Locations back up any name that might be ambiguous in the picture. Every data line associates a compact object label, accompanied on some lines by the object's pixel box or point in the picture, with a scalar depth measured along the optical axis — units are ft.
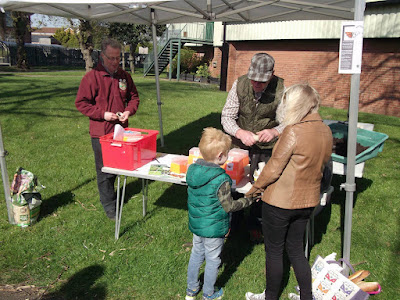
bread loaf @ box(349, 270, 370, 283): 9.60
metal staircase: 73.80
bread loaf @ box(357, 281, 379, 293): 9.61
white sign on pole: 8.97
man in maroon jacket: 12.64
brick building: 39.73
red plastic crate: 11.56
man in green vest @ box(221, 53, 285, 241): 10.73
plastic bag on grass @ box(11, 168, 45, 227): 13.25
